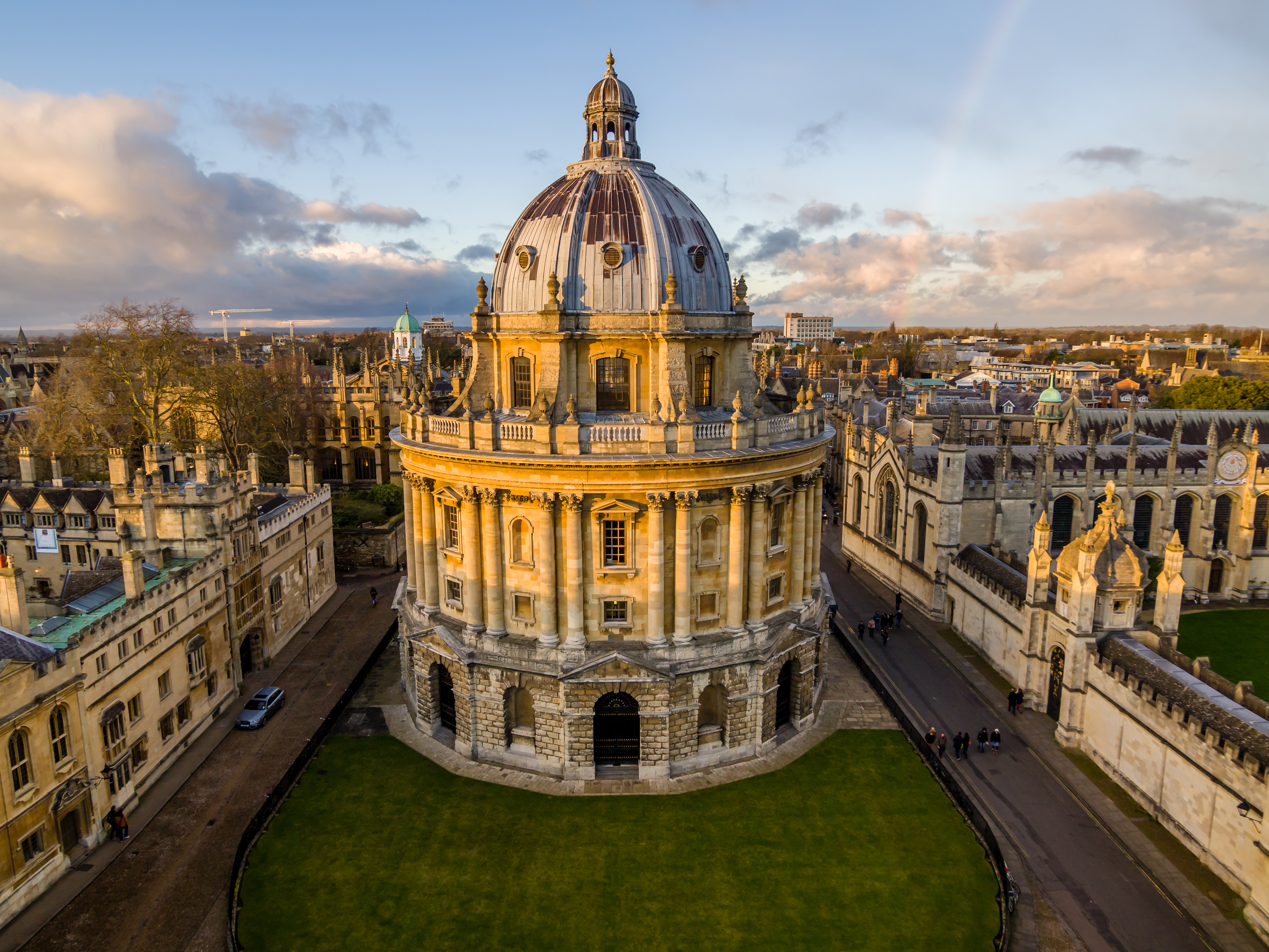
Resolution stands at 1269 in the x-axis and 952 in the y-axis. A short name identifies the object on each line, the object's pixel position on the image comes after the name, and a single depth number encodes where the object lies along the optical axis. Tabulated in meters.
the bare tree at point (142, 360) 61.97
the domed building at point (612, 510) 32.41
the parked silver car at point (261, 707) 38.31
